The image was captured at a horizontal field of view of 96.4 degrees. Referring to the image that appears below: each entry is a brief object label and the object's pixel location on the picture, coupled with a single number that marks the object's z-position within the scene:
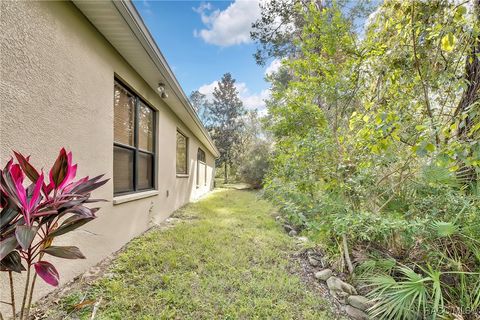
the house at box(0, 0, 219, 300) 1.90
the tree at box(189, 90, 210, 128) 34.14
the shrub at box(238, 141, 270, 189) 14.07
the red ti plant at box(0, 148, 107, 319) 1.22
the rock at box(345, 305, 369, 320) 2.33
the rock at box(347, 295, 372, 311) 2.42
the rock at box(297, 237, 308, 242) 4.24
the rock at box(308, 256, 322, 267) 3.35
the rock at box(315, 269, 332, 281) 2.97
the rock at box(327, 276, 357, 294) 2.67
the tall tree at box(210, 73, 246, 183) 21.84
